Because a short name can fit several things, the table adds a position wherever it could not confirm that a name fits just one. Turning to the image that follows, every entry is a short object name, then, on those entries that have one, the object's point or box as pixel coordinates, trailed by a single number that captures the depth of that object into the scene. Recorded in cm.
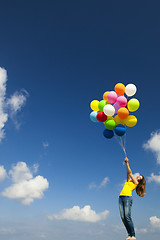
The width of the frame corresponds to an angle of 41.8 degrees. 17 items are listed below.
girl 584
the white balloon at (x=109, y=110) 788
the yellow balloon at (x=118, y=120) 816
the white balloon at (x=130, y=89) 865
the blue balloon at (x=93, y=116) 879
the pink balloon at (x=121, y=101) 812
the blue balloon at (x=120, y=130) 793
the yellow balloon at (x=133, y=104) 813
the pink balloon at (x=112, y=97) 824
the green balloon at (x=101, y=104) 835
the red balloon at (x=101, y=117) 830
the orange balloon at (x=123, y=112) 782
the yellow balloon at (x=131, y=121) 809
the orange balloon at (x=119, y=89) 840
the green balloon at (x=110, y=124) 793
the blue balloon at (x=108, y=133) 813
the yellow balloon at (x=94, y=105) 888
